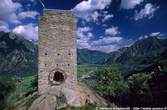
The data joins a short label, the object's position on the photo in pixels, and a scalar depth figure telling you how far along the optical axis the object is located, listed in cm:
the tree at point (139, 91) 2251
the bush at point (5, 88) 2584
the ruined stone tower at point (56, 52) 1257
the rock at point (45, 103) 1149
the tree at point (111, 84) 2594
